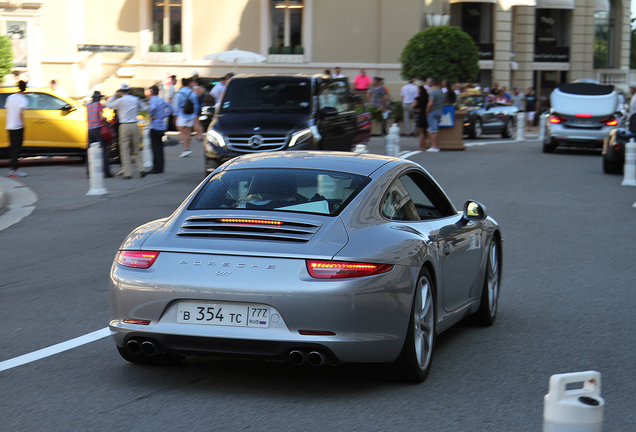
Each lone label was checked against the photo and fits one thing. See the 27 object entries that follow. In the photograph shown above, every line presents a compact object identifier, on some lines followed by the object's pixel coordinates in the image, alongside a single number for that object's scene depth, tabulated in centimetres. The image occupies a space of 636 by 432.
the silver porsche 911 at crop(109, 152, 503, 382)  498
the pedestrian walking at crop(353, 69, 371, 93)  3875
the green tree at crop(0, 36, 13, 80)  3619
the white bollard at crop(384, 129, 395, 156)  2146
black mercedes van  1683
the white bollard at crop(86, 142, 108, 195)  1662
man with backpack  2375
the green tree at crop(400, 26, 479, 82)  3925
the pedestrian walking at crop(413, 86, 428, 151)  2580
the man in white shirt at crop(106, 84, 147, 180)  1838
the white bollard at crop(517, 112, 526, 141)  3334
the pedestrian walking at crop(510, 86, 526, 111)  4159
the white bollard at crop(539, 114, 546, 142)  3108
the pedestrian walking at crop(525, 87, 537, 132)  4172
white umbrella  3778
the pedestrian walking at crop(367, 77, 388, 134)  3431
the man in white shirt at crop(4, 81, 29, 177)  1909
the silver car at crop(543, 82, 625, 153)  2648
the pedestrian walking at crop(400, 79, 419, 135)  3206
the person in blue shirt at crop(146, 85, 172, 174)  1941
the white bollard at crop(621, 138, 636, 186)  1914
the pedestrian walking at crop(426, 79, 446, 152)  2584
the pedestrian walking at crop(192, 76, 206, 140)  2759
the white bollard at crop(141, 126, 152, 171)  2041
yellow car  2125
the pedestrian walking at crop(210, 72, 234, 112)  3102
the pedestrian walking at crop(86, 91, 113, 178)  1888
